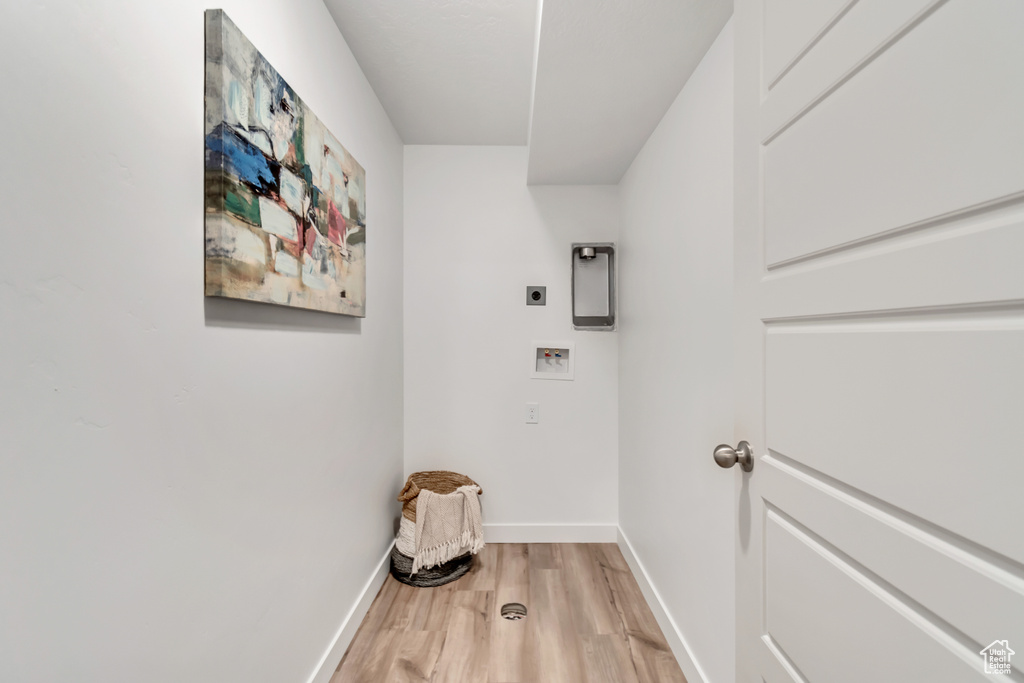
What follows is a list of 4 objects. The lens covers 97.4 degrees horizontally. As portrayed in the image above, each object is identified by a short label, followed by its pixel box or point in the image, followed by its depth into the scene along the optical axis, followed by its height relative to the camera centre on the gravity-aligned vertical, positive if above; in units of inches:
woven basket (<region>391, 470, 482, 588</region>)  83.8 -43.5
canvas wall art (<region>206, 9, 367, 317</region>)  36.1 +15.0
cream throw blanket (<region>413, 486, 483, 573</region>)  82.3 -35.2
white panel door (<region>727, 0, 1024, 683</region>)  16.1 +0.2
